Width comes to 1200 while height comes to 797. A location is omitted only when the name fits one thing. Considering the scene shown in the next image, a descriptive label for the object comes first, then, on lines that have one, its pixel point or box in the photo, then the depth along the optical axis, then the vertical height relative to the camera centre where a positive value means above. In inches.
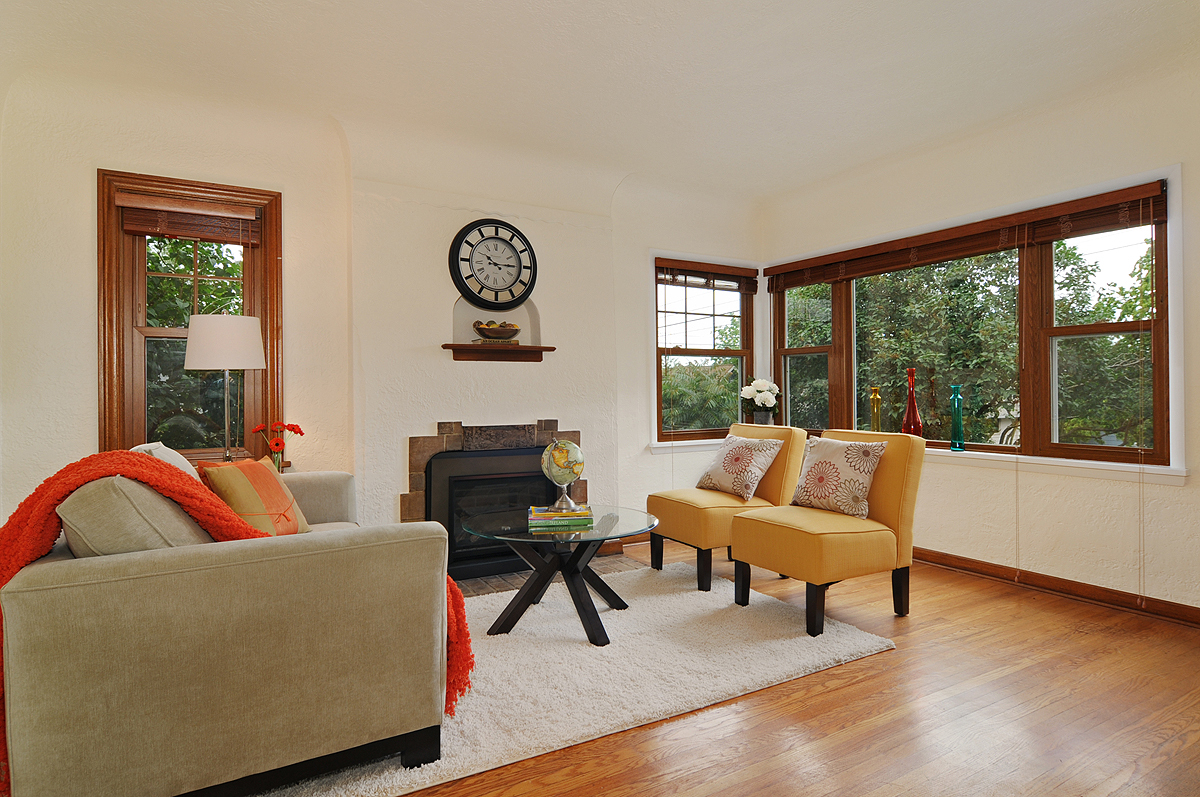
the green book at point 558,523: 113.3 -20.7
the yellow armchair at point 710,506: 140.6 -23.1
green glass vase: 164.2 -6.4
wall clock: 159.5 +32.2
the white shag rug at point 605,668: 77.4 -39.7
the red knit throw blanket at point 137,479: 61.9 -11.1
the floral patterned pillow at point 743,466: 148.5 -15.0
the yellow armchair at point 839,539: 114.5 -24.7
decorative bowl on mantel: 159.3 +16.3
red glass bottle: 170.1 -5.6
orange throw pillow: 92.4 -13.3
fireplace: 154.8 -18.1
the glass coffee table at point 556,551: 108.8 -26.2
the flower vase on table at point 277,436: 135.5 -7.3
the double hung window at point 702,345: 202.1 +16.4
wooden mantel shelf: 158.4 +11.3
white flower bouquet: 194.4 +0.6
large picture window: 132.5 +15.6
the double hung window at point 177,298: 133.3 +21.5
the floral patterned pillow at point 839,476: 127.0 -15.1
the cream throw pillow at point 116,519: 61.8 -10.9
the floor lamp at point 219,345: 122.5 +10.2
